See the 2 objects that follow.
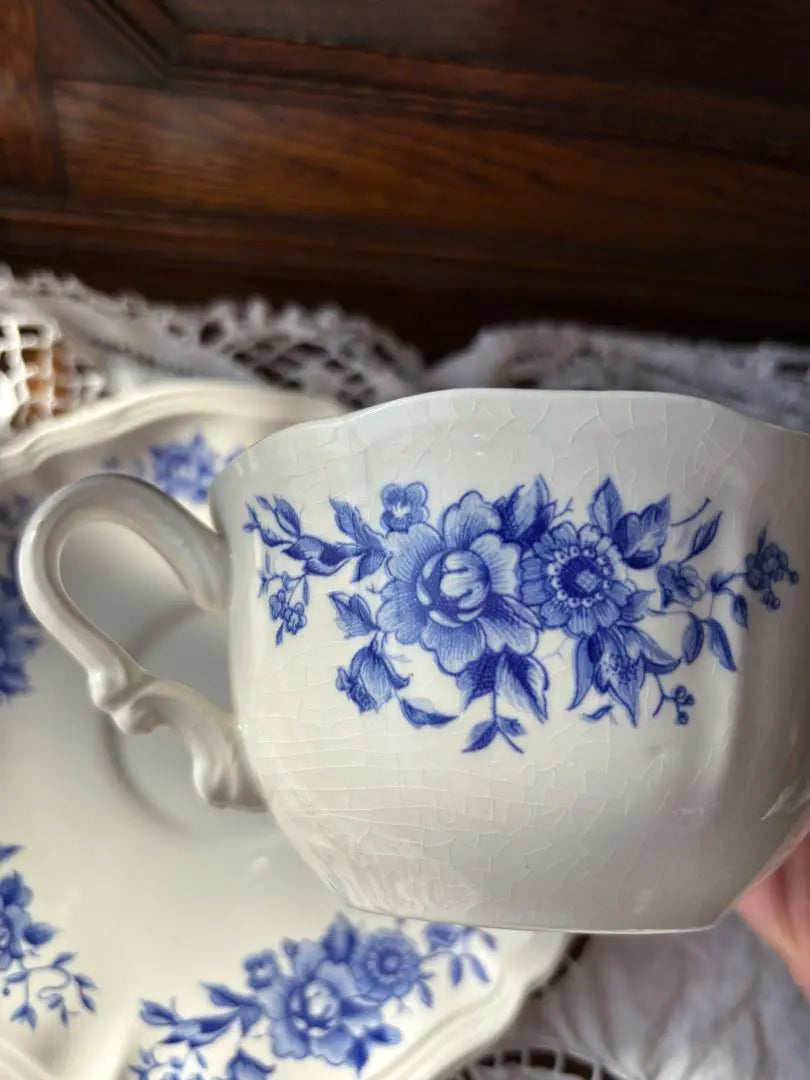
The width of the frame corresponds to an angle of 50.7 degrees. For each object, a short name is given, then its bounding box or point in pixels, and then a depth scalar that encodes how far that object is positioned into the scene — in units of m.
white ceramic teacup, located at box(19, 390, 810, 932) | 0.09
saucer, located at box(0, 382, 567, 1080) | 0.13
